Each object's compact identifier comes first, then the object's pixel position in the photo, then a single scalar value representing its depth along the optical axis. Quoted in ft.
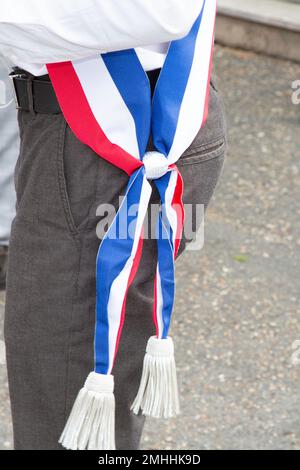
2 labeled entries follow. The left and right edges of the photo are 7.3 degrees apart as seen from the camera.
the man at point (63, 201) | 7.29
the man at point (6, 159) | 10.02
